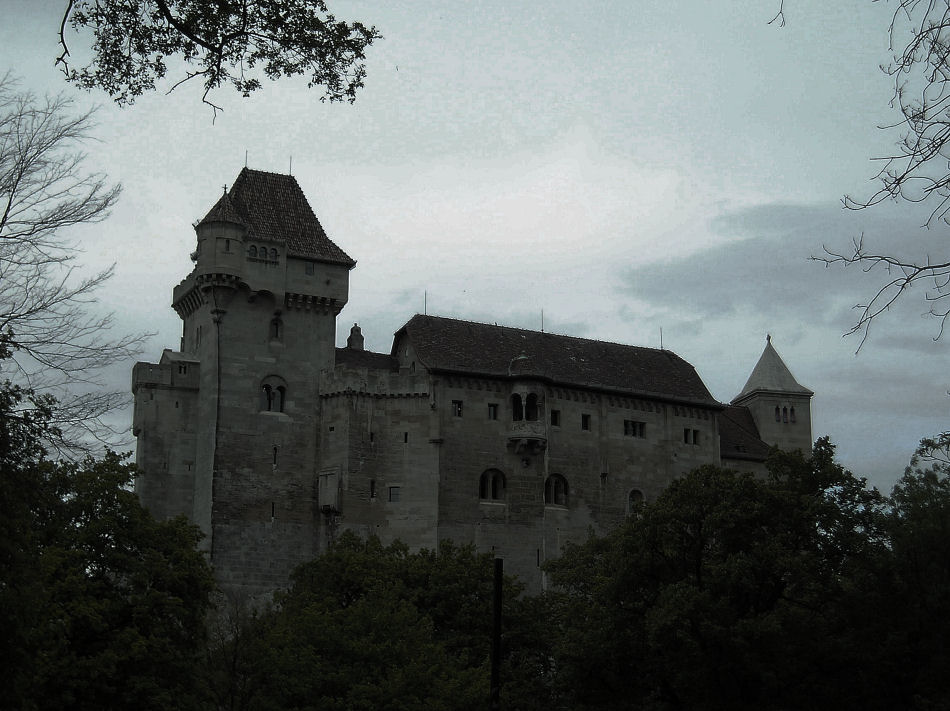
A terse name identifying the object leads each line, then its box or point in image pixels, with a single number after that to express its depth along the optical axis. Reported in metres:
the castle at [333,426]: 70.31
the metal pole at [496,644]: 30.84
